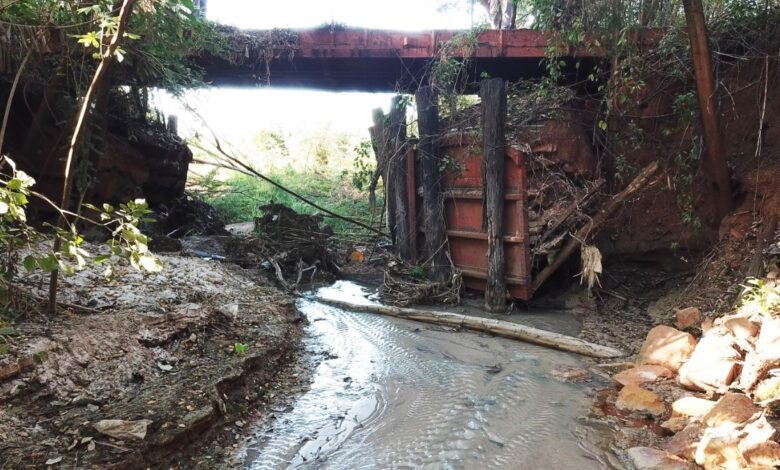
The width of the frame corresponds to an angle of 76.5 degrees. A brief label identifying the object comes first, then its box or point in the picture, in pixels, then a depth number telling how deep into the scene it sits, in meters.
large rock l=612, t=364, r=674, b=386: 4.28
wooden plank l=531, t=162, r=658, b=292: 5.93
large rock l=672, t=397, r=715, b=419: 3.53
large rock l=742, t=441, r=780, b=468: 2.67
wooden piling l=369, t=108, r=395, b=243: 8.30
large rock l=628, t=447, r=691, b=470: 3.05
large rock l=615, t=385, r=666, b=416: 3.81
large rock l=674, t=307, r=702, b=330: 5.08
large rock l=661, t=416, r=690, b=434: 3.50
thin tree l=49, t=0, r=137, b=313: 2.97
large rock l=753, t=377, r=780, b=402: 3.36
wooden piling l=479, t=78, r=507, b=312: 6.64
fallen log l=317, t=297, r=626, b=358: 5.18
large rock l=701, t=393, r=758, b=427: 3.22
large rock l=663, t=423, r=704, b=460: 3.12
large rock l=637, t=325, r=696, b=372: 4.39
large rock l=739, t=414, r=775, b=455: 2.75
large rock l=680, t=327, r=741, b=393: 3.81
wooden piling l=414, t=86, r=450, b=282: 7.63
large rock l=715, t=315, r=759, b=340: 4.02
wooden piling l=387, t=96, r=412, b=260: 8.00
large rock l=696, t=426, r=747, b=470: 2.82
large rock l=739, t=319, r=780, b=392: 3.53
